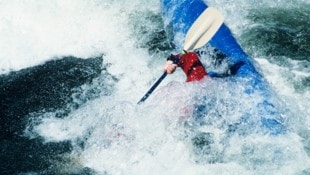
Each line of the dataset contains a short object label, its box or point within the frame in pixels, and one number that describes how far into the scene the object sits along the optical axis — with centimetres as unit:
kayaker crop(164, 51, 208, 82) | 905
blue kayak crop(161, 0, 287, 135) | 864
